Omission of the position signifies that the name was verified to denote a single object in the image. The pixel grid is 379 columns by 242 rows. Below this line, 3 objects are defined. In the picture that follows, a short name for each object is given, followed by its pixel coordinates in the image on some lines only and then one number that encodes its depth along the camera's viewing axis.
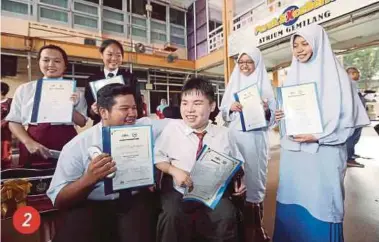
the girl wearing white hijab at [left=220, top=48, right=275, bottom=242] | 1.63
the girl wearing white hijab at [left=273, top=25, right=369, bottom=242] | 1.10
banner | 3.35
